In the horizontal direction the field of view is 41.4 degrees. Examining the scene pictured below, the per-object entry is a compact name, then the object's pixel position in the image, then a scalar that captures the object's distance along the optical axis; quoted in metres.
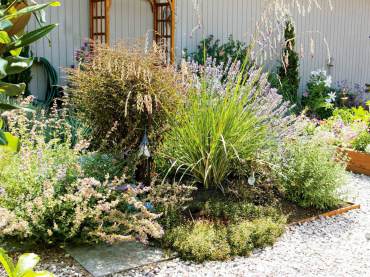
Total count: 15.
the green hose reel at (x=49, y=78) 6.52
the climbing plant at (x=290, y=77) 8.83
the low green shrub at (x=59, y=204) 2.85
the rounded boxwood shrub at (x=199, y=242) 3.06
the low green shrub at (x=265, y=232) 3.35
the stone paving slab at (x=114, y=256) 2.81
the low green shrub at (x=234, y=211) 3.65
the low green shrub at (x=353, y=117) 6.46
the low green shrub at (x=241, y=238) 3.19
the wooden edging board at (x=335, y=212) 3.87
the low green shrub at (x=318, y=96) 9.05
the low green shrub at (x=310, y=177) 4.05
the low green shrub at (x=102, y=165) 3.46
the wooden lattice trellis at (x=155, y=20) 6.65
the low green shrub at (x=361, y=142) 5.89
